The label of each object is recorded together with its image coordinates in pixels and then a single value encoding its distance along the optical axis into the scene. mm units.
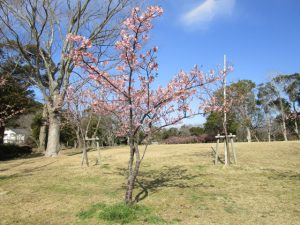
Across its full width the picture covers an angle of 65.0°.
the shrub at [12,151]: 16506
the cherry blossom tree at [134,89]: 4132
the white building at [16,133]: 48132
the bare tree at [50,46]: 13744
